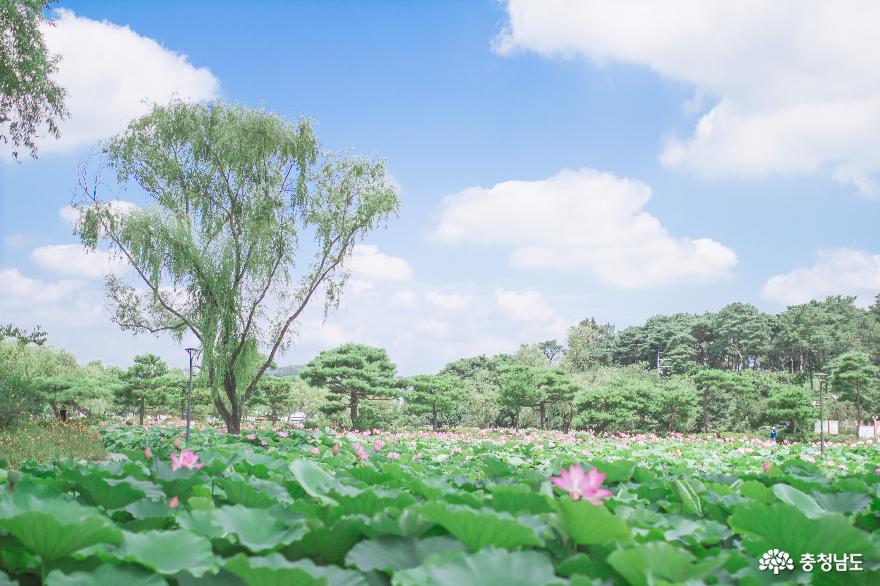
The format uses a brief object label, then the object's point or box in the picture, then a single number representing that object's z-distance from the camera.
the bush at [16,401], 14.01
